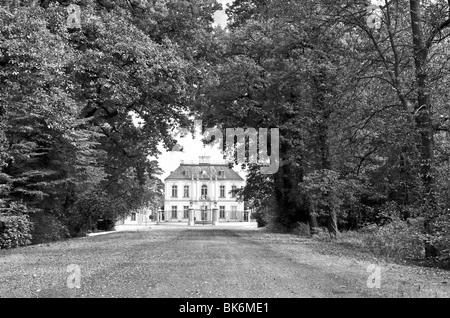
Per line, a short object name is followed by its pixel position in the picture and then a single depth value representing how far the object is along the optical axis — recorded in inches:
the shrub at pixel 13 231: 823.2
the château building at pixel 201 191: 3988.7
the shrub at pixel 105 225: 2018.2
